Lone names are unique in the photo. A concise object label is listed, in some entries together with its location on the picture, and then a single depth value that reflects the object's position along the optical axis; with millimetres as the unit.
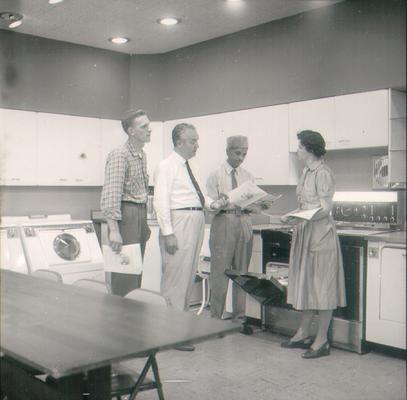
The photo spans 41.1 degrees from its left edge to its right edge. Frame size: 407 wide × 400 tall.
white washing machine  3488
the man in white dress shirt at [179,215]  2895
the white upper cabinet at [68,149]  3304
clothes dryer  3457
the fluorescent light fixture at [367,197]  3203
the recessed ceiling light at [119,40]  2744
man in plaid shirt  2600
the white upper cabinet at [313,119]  3078
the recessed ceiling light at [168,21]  2479
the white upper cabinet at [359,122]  2846
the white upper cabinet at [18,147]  3564
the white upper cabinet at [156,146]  3451
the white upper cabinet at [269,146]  3275
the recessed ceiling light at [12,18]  2881
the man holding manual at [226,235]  3379
